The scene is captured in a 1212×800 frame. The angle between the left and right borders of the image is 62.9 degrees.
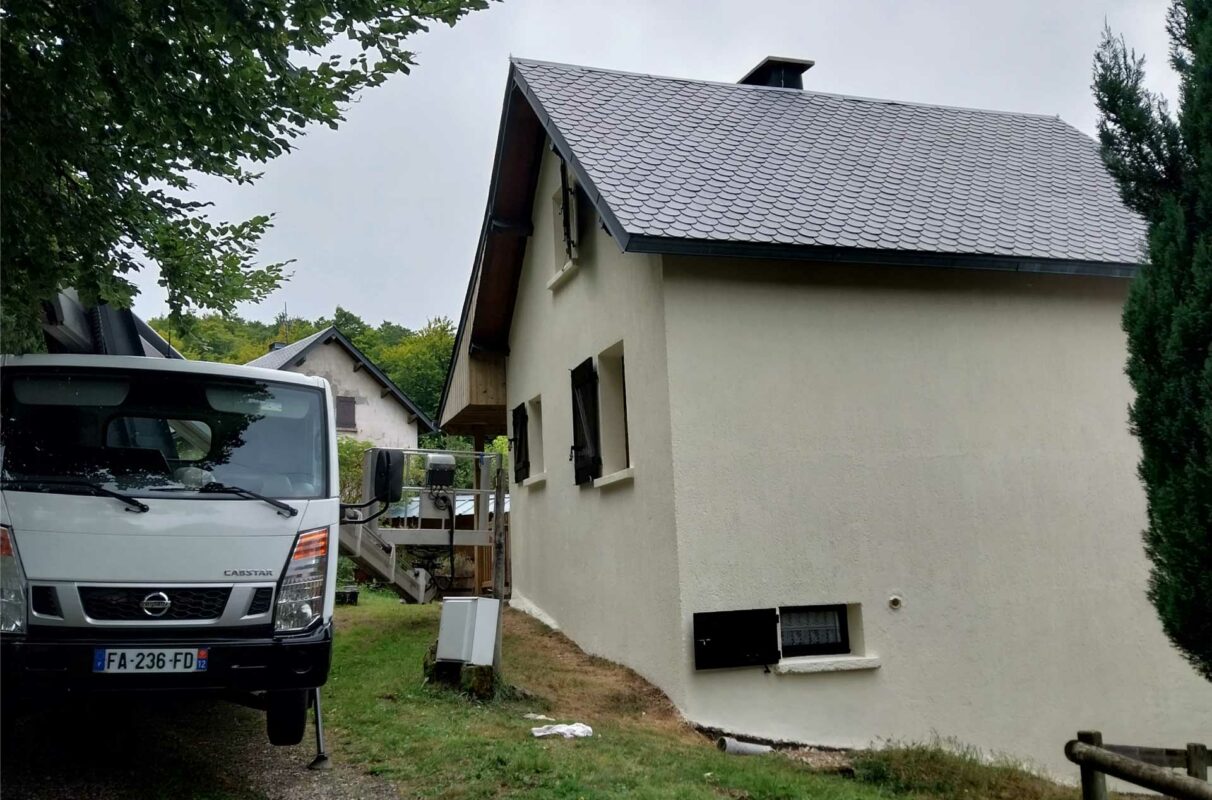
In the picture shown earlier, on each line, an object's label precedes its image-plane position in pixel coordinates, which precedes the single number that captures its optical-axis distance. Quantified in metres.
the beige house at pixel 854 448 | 8.89
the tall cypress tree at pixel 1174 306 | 5.77
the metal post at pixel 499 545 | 11.89
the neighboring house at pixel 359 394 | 38.25
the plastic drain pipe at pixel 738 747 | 7.75
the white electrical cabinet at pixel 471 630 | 8.36
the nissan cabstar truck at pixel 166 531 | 5.00
